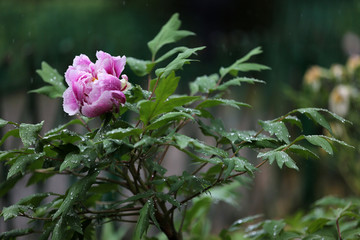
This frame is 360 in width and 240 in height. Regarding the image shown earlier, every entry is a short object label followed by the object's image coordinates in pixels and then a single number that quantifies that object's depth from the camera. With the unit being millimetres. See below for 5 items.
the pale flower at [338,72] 4306
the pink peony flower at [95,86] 1683
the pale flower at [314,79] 4464
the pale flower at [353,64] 4113
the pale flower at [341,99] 4190
